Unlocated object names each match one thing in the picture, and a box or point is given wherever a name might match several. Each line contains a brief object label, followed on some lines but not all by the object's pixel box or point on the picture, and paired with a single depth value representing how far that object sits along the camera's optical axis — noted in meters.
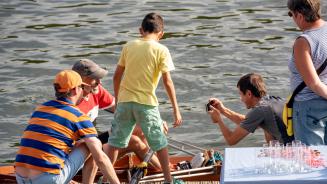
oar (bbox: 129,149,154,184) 17.89
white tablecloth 13.15
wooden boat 18.66
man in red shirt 18.55
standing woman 15.27
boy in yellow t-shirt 17.81
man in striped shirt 15.58
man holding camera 17.41
